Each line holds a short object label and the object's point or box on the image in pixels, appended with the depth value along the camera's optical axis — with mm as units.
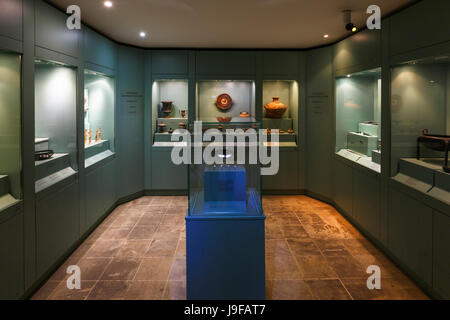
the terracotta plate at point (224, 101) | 7637
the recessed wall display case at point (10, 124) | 3115
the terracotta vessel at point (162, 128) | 7410
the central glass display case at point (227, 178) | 2869
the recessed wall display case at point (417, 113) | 3945
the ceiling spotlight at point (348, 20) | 4328
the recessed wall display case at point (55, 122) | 3943
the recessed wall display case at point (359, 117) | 5152
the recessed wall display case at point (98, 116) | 5480
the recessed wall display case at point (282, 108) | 7395
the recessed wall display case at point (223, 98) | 7621
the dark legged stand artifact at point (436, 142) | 3469
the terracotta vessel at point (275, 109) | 7445
